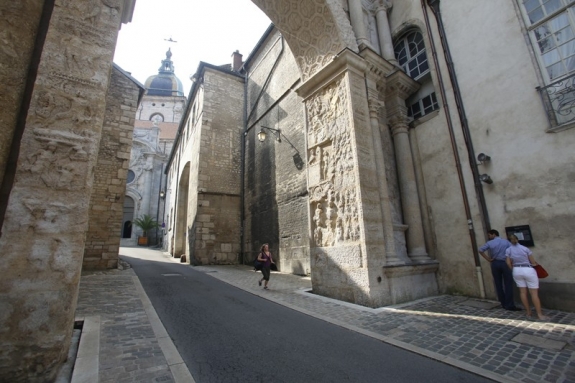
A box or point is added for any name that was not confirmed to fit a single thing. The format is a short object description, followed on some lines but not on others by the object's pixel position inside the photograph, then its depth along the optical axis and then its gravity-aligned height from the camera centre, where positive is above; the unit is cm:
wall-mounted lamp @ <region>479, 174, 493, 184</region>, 523 +126
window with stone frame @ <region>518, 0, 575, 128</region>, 444 +332
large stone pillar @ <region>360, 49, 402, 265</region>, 539 +262
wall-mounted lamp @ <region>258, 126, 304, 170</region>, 994 +355
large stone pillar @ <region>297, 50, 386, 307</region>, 500 +126
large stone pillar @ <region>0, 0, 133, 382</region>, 198 +54
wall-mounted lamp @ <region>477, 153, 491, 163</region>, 529 +170
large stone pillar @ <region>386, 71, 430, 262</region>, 612 +212
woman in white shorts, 400 -42
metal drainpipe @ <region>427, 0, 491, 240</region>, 537 +275
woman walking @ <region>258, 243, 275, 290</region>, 640 -16
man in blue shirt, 447 -41
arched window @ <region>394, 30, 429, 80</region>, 709 +532
